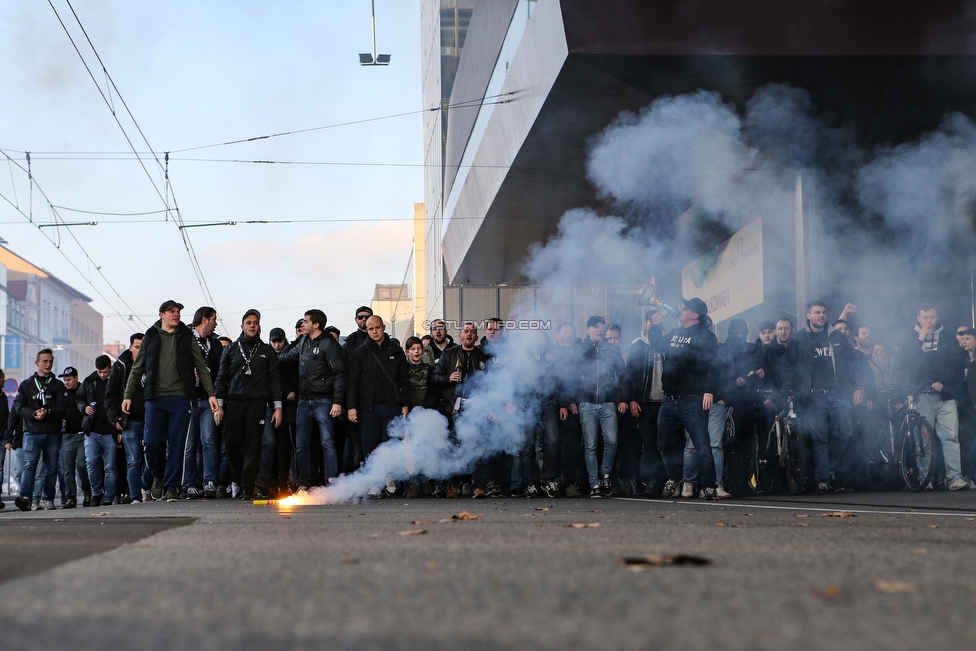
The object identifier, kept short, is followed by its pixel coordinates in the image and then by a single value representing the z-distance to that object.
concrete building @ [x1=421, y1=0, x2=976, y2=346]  11.19
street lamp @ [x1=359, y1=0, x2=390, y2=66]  25.80
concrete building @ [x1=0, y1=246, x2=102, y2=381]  75.94
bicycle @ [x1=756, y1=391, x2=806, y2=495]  9.95
